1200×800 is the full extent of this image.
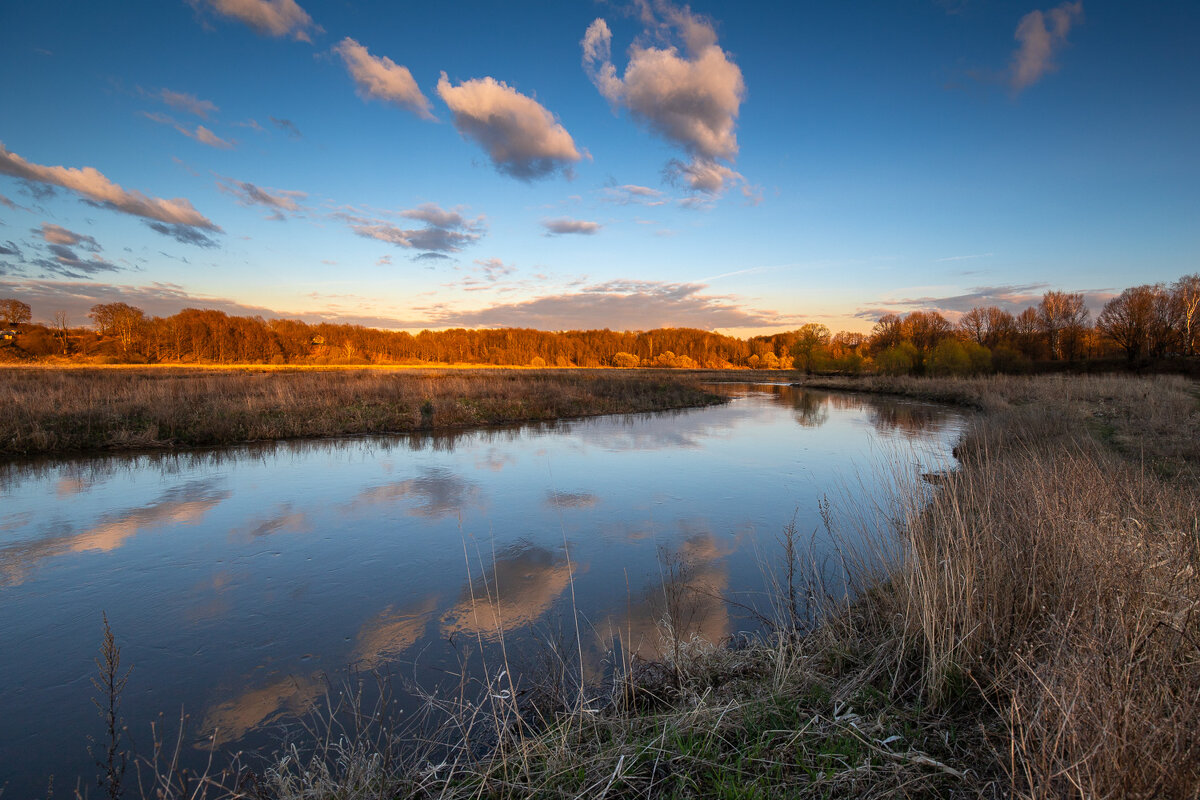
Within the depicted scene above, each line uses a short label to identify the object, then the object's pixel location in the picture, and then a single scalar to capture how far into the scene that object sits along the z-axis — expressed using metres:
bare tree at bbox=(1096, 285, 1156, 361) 43.31
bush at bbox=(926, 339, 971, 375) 42.09
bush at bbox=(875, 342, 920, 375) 50.41
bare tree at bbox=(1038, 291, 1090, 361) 53.34
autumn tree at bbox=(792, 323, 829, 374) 60.41
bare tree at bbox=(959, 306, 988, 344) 63.22
